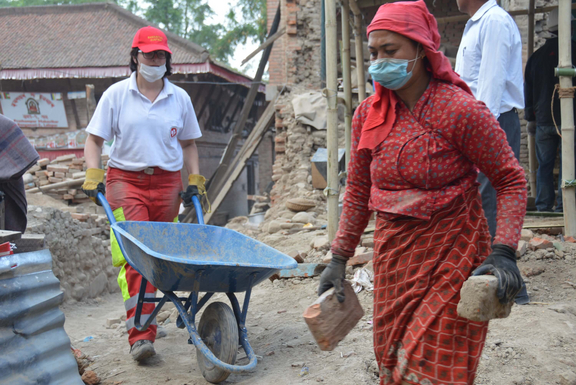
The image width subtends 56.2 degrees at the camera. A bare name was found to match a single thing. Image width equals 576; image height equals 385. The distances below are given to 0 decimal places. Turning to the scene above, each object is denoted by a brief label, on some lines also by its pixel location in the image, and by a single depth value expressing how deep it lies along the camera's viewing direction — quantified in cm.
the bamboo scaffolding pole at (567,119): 421
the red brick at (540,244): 428
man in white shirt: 306
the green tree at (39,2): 3033
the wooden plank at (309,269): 453
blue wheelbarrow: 282
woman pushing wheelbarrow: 358
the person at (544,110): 542
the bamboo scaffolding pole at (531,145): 692
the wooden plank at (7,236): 279
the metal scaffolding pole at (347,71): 597
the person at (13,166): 354
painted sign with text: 1549
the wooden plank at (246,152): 1147
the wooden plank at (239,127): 1248
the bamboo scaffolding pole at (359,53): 606
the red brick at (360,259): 459
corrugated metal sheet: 254
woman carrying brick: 170
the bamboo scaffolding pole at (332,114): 486
